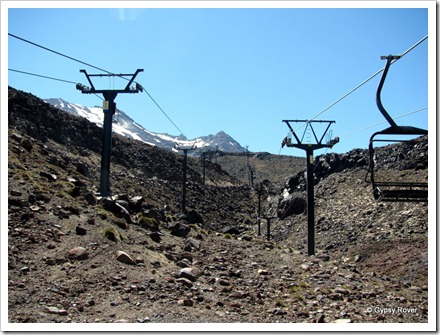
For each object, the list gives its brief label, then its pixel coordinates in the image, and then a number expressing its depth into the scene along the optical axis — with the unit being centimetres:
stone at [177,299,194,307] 1100
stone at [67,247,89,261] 1277
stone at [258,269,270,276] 1553
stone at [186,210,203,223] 3397
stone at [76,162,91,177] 3039
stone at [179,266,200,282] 1337
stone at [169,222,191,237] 2022
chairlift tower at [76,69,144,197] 2192
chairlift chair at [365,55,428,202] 1020
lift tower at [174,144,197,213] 4372
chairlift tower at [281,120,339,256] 2952
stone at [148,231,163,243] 1744
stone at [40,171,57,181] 1996
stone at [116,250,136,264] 1334
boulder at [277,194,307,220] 5250
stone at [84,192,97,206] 1842
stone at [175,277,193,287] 1262
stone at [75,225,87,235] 1459
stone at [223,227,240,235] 3855
